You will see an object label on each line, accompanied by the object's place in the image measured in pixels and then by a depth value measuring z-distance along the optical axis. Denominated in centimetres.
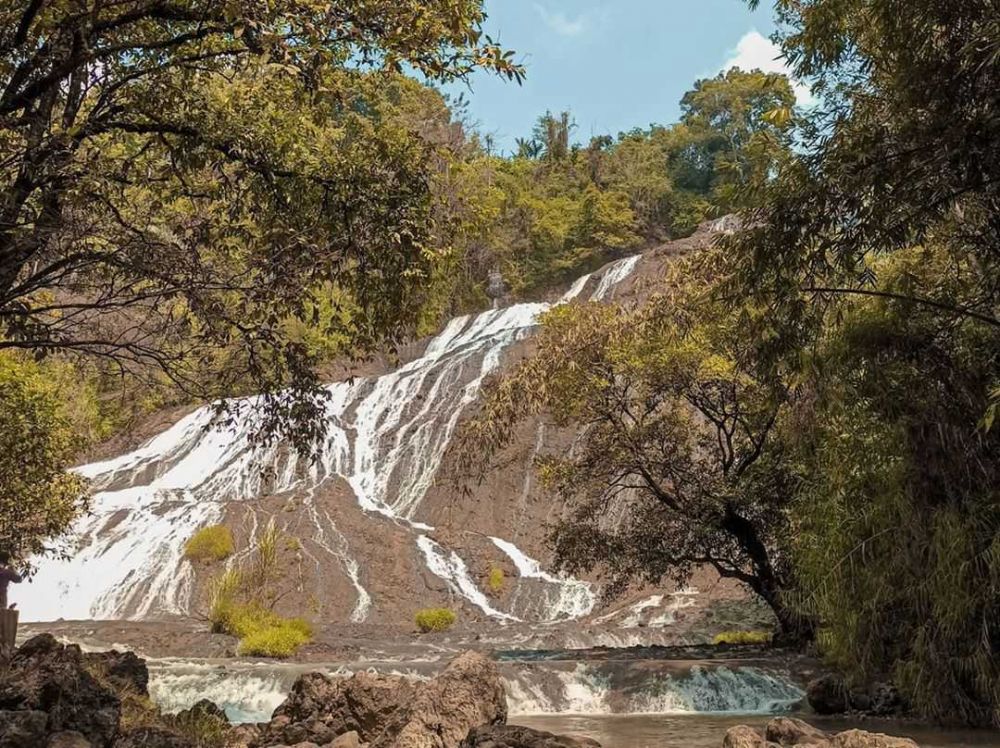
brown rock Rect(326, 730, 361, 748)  802
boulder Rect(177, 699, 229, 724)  905
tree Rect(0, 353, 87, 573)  1579
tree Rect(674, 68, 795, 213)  6044
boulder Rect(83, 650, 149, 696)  985
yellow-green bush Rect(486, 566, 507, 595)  2353
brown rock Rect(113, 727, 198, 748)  692
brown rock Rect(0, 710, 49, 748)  602
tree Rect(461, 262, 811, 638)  1630
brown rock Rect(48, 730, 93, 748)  602
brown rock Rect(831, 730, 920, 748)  668
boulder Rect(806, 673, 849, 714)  1254
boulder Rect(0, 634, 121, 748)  675
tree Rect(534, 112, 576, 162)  6481
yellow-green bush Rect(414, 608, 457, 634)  2131
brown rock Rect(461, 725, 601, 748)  697
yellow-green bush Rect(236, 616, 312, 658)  1739
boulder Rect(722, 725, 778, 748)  707
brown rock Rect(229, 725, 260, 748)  866
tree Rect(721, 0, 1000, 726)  735
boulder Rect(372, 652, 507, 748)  788
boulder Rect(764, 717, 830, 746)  784
